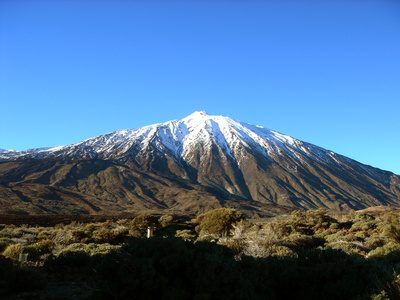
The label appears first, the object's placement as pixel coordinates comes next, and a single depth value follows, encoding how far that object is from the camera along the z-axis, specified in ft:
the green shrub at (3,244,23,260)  48.93
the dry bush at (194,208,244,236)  104.37
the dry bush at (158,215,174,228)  126.00
